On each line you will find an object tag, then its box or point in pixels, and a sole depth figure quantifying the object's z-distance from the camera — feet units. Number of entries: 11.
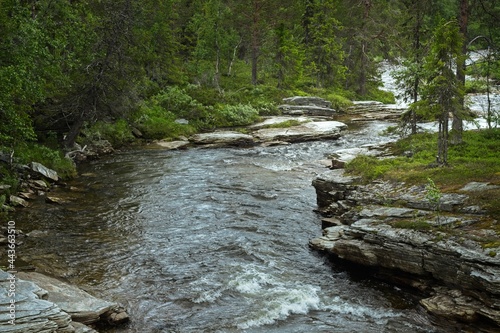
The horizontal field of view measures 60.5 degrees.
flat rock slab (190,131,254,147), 92.79
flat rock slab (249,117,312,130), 107.95
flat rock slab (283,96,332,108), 134.72
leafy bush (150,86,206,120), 111.85
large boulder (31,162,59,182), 59.11
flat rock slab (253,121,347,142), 95.45
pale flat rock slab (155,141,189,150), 89.10
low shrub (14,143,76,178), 62.33
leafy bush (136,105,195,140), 98.07
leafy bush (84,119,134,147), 83.76
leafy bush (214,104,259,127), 113.80
